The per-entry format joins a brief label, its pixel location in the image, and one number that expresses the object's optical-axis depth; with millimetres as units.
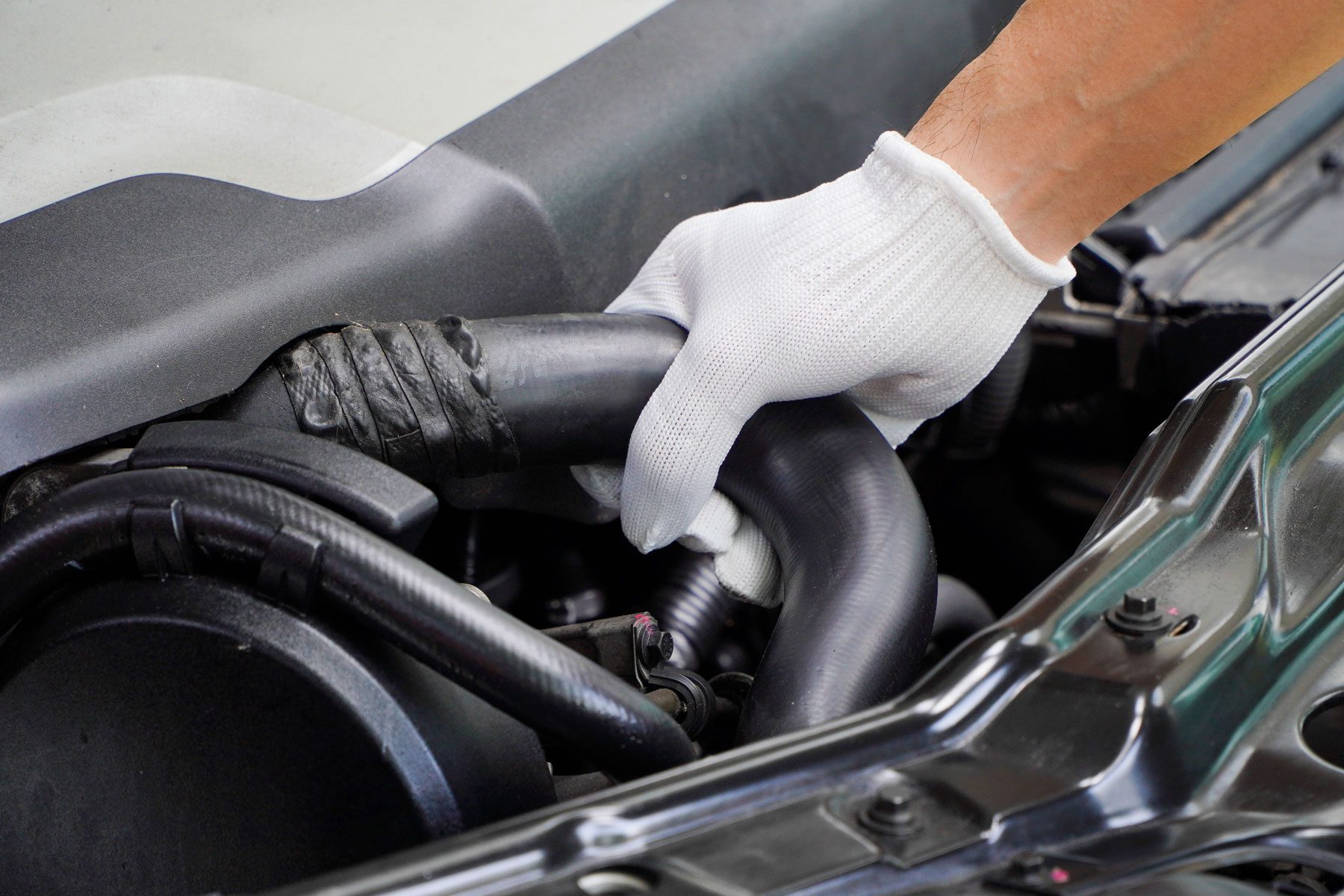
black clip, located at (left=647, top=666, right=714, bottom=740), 817
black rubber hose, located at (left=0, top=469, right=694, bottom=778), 742
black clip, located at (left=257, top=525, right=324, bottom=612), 746
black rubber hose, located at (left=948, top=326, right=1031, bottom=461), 1036
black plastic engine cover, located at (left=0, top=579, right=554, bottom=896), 751
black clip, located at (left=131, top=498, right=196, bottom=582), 755
